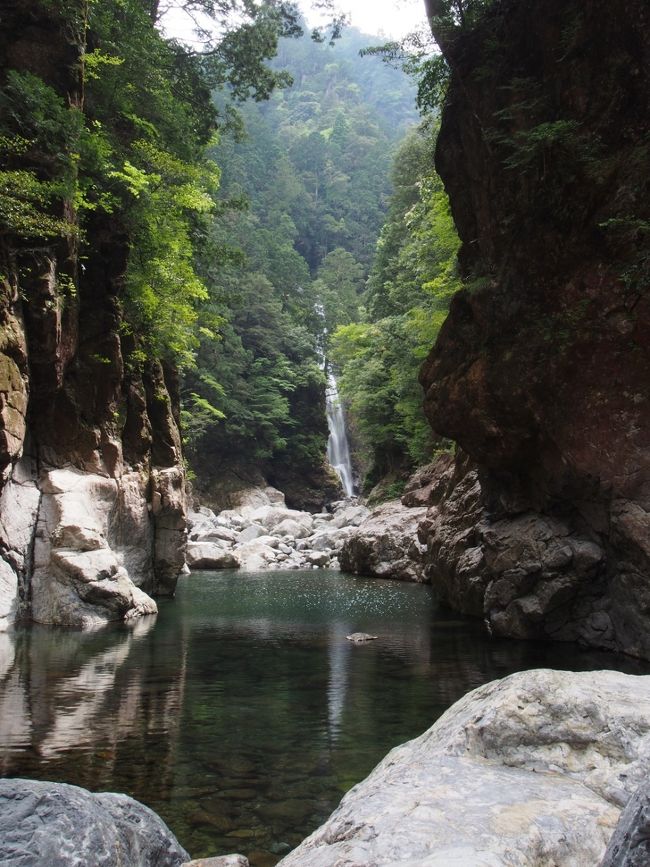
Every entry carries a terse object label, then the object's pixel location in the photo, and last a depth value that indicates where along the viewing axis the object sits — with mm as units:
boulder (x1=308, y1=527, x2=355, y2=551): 29438
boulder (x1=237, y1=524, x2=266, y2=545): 31219
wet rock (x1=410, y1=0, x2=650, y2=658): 10281
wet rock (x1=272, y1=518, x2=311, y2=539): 32250
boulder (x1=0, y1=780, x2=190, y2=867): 2643
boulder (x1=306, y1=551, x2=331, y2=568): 26766
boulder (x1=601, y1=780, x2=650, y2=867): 1823
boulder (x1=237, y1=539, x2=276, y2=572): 26266
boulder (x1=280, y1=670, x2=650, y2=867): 2566
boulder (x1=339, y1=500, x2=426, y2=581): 22172
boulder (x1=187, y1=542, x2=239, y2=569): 25516
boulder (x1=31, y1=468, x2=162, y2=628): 12984
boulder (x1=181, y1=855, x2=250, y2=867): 3386
